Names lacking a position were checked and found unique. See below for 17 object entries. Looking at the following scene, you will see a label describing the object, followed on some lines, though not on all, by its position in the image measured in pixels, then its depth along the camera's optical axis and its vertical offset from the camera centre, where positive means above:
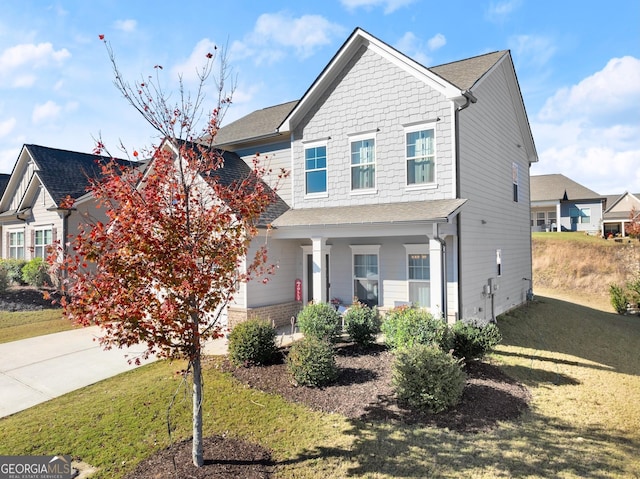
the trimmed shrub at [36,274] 19.27 -1.18
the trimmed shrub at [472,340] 8.75 -2.21
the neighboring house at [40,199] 19.78 +3.00
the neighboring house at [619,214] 38.88 +3.25
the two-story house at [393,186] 11.44 +2.14
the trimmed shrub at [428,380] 6.76 -2.48
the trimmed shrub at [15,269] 20.20 -0.95
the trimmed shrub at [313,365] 7.87 -2.50
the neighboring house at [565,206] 39.82 +4.18
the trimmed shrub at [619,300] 20.95 -3.20
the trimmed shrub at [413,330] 8.55 -1.98
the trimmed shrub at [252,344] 9.09 -2.35
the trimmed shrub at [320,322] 10.10 -2.06
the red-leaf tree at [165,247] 4.62 +0.04
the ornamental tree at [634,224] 31.56 +1.74
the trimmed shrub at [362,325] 10.16 -2.14
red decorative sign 14.55 -1.66
